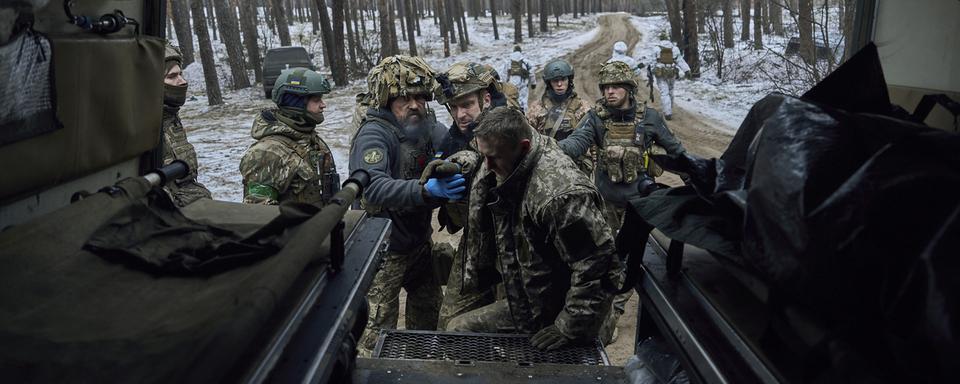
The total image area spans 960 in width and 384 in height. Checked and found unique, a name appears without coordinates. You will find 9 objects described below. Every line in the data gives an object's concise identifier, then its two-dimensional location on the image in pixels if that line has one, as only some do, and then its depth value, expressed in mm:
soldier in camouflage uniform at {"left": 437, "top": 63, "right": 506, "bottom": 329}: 4962
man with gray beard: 4789
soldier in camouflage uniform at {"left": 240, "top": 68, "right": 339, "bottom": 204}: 4977
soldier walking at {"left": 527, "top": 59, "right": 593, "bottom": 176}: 7977
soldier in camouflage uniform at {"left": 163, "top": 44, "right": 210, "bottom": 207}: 5918
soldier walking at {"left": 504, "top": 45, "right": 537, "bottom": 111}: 13570
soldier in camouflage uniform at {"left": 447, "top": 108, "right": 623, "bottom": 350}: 3391
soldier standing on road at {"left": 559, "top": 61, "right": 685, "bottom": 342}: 6477
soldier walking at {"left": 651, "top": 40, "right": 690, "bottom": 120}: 15695
